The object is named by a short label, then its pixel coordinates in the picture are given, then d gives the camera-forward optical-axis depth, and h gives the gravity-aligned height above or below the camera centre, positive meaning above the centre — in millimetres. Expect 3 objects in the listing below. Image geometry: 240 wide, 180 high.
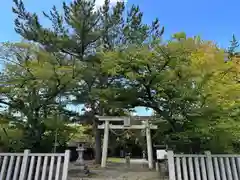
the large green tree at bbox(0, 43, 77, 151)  4729 +1432
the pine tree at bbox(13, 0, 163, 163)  6816 +4390
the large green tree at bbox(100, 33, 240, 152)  4030 +1353
